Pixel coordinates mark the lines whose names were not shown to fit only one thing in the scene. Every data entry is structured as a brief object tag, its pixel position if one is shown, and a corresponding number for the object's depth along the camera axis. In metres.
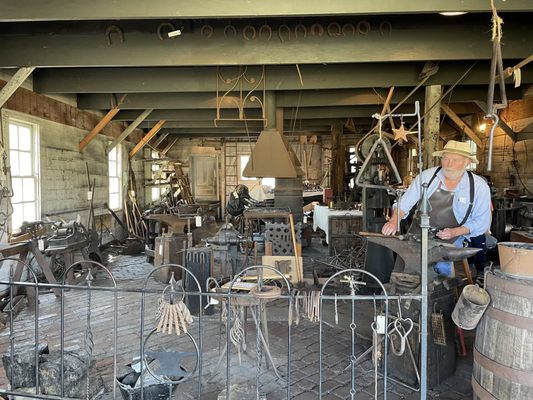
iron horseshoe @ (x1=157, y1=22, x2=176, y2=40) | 4.44
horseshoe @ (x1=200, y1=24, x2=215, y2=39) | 4.52
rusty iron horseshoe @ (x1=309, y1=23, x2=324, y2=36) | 4.47
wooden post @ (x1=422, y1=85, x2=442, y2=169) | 5.44
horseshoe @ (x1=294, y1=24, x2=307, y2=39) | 4.48
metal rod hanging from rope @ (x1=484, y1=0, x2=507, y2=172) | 2.25
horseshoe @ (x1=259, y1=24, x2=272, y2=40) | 4.49
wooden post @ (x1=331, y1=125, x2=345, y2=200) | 11.84
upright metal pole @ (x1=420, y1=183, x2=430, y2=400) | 2.03
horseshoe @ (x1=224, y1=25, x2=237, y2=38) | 4.52
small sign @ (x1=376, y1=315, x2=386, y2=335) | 2.65
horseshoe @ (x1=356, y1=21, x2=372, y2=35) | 4.40
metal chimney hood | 6.57
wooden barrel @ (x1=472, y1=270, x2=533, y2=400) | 1.96
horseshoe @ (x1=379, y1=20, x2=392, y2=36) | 4.39
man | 3.38
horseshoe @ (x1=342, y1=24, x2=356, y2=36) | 4.44
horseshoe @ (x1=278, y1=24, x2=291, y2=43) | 4.50
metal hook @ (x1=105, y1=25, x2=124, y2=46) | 4.50
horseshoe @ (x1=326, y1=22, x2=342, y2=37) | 4.45
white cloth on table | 7.47
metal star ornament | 3.76
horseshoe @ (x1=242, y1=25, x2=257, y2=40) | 4.51
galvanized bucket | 2.15
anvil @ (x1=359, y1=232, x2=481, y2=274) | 2.70
